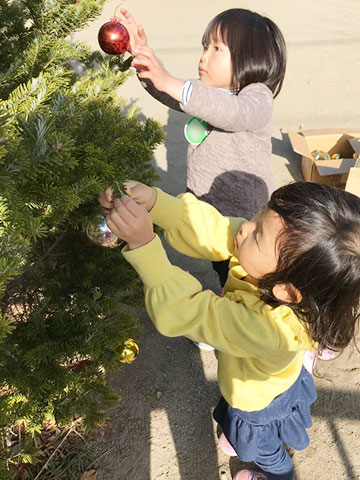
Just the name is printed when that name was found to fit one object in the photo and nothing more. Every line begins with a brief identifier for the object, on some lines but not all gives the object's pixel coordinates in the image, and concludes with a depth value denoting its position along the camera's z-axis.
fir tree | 0.90
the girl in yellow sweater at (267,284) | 1.28
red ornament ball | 1.56
